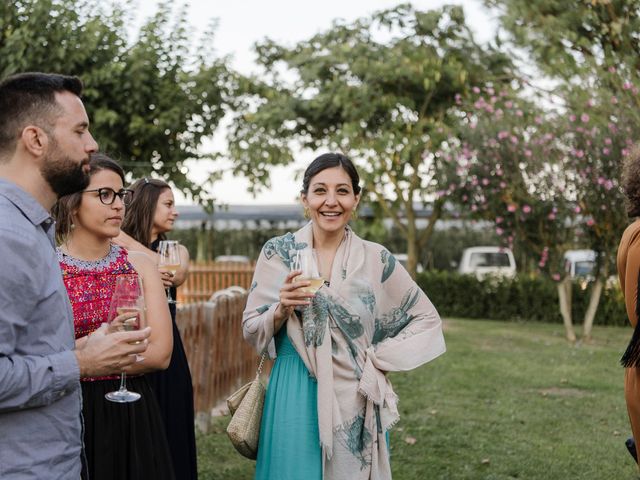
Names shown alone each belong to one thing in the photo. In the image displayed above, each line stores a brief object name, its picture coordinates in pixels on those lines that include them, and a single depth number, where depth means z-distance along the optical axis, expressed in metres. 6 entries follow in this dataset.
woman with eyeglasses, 3.13
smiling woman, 3.66
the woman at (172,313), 4.82
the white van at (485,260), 26.00
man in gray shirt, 2.12
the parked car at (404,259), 26.15
